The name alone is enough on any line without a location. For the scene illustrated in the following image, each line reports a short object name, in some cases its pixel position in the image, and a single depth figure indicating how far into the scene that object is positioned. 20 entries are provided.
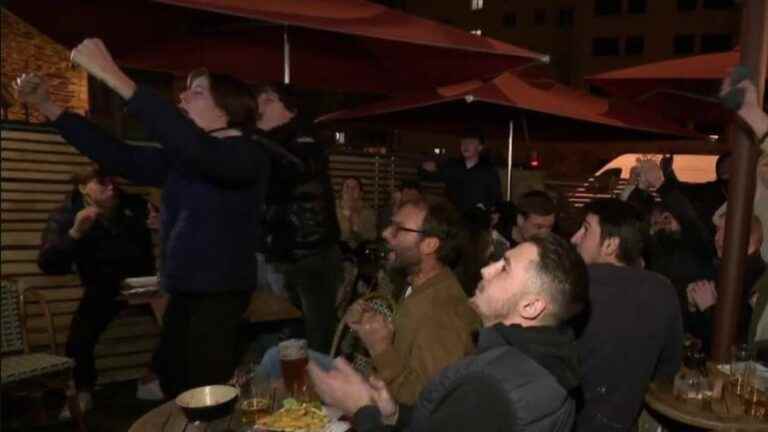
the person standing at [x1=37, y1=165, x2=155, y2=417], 5.04
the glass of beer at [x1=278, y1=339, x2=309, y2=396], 2.34
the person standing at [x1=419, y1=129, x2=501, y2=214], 6.64
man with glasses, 2.55
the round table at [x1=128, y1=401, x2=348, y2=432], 2.14
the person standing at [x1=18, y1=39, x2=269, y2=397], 2.63
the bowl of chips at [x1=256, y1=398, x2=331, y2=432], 2.12
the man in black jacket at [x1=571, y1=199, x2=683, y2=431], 2.82
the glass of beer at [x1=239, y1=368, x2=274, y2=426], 2.22
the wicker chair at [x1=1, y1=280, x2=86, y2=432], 4.20
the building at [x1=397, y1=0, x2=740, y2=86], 35.72
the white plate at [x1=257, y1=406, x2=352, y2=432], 2.12
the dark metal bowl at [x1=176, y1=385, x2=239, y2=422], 2.06
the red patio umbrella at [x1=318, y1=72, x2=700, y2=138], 4.73
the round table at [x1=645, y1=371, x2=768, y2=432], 2.61
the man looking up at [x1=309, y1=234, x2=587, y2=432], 1.71
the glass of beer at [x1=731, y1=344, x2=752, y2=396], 2.90
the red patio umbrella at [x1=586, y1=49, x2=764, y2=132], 5.44
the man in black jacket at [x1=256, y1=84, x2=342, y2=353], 4.17
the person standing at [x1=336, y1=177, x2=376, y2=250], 7.13
